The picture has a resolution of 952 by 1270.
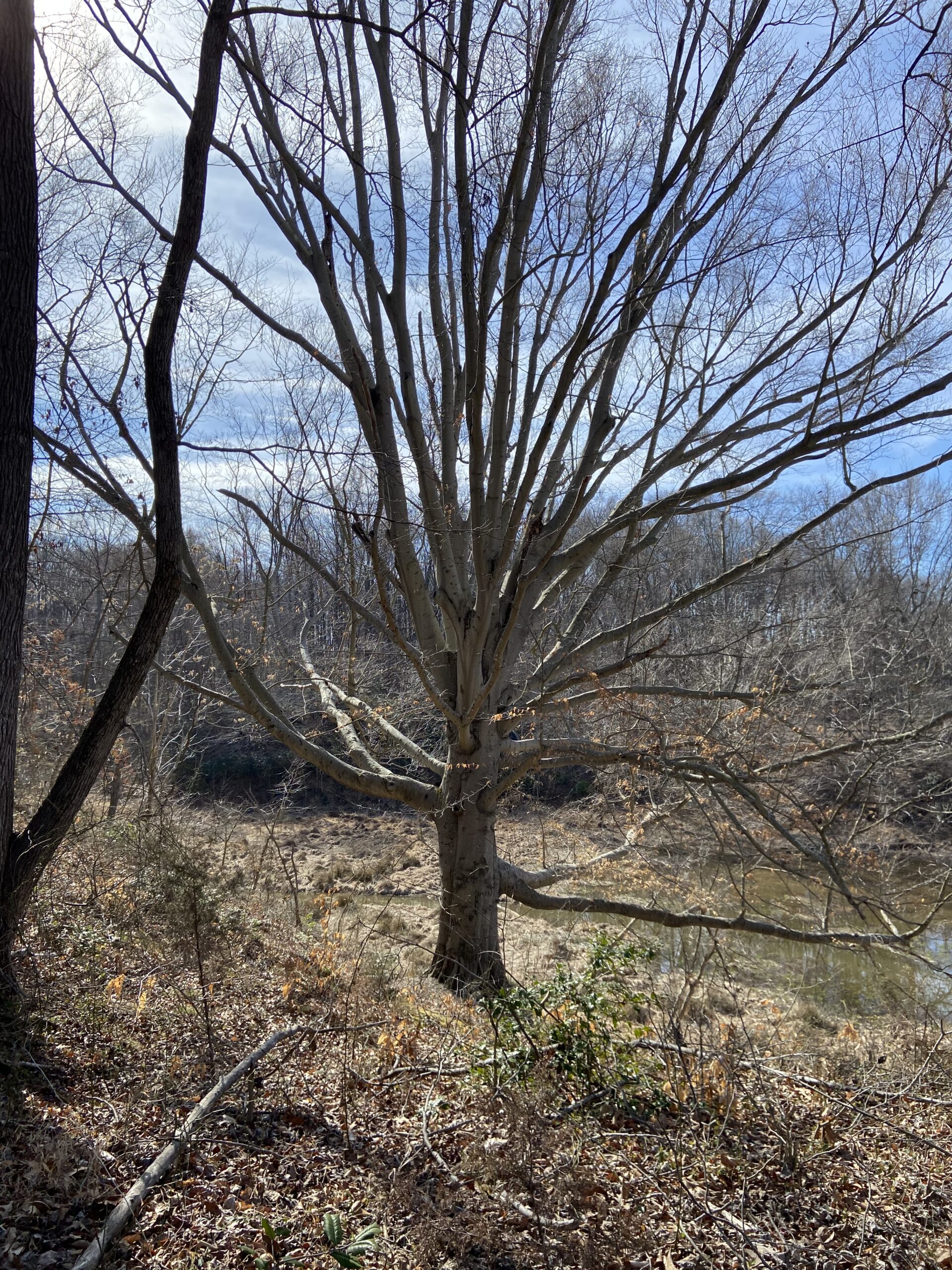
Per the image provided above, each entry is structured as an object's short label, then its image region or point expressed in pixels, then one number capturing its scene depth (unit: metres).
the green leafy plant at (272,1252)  2.73
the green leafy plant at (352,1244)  2.79
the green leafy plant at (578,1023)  4.10
